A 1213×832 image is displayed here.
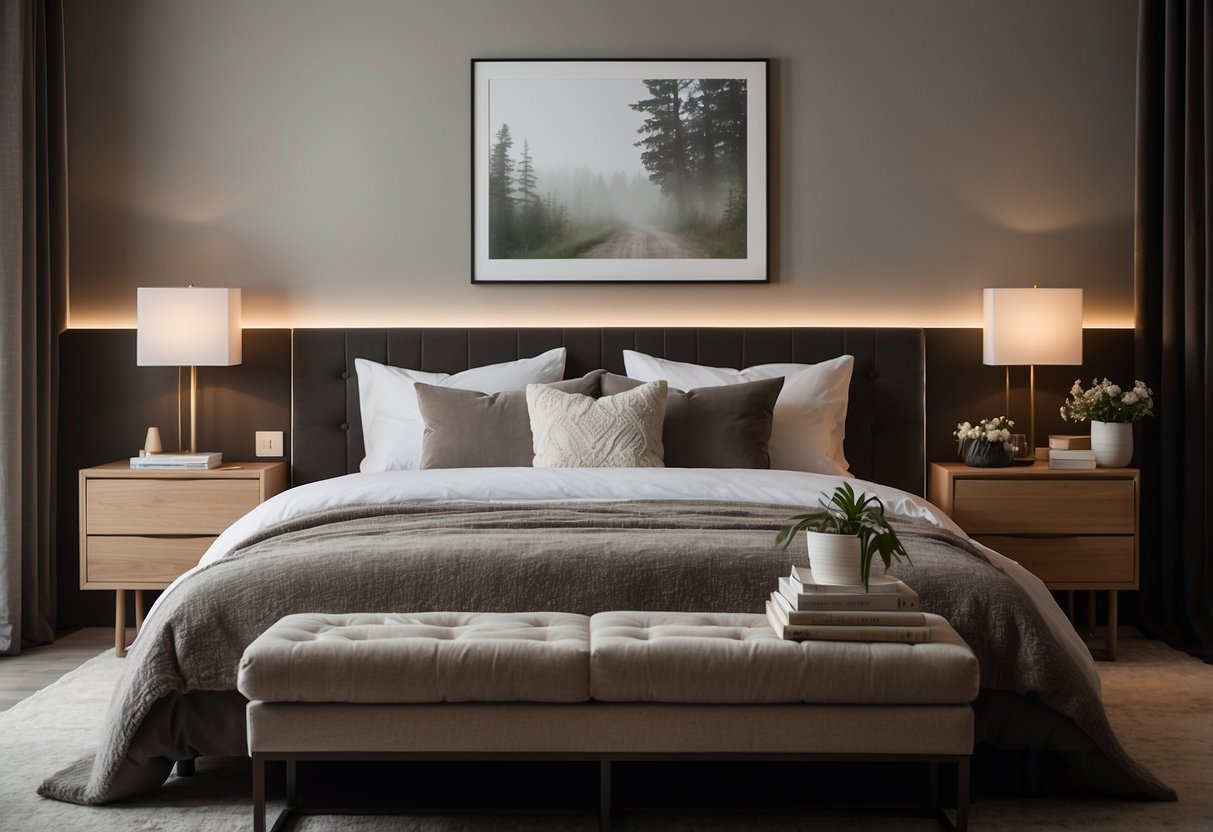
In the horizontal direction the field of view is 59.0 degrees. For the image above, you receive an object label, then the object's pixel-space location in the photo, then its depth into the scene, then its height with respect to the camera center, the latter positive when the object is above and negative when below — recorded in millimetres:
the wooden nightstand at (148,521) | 3809 -431
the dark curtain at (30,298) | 3779 +379
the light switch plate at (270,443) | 4266 -172
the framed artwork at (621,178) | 4316 +892
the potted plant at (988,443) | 3916 -175
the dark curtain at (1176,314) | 3938 +306
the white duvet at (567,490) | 3131 -273
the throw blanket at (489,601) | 2328 -457
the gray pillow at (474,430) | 3697 -110
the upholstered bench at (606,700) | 2041 -580
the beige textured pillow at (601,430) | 3502 -106
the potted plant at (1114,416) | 3898 -77
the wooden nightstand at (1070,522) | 3828 -454
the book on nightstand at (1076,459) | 3904 -233
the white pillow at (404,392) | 3965 +28
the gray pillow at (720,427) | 3680 -103
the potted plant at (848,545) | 2170 -302
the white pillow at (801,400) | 3891 -13
